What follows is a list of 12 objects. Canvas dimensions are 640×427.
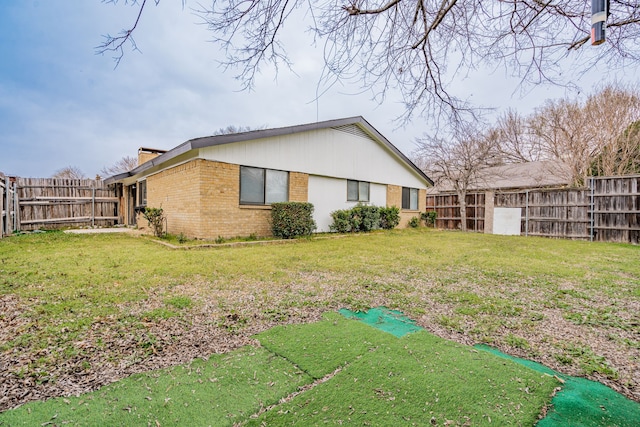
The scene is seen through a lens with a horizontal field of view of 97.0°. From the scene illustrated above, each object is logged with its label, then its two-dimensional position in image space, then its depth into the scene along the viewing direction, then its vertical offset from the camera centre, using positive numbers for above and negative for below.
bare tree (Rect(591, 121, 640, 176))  14.57 +3.03
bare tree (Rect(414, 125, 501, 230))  14.43 +2.77
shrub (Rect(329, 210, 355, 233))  10.88 -0.43
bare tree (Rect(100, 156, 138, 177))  29.33 +4.31
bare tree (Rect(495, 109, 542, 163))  19.33 +5.05
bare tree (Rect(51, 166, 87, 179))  27.75 +3.44
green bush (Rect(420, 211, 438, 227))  15.77 -0.41
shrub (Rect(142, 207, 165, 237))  9.26 -0.35
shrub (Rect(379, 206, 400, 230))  12.87 -0.35
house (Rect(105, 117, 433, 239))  8.11 +1.16
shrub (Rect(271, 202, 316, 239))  8.82 -0.33
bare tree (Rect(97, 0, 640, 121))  3.09 +2.07
